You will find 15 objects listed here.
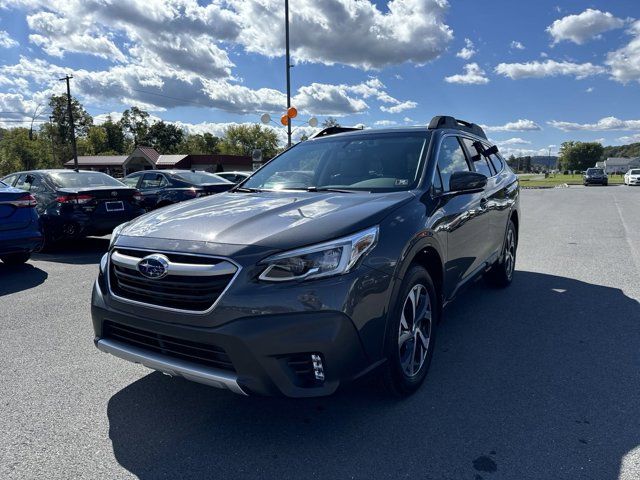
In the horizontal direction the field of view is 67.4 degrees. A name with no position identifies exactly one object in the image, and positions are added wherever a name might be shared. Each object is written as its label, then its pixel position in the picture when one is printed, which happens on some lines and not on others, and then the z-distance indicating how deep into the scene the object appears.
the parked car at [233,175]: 16.33
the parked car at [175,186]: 10.66
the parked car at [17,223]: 6.55
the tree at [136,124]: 90.69
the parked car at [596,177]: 43.50
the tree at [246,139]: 97.00
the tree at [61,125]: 77.44
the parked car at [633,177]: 42.47
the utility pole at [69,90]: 41.86
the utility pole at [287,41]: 16.33
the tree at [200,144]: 96.12
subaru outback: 2.32
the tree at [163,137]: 95.38
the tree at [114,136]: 86.89
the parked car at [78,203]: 8.35
